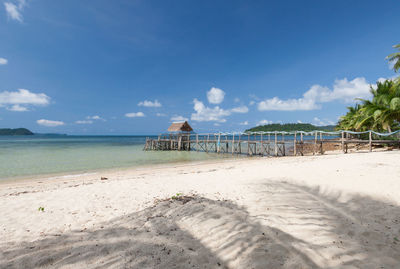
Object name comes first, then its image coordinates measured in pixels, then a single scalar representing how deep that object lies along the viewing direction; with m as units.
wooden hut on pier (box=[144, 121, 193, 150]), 31.07
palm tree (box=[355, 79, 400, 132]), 15.45
